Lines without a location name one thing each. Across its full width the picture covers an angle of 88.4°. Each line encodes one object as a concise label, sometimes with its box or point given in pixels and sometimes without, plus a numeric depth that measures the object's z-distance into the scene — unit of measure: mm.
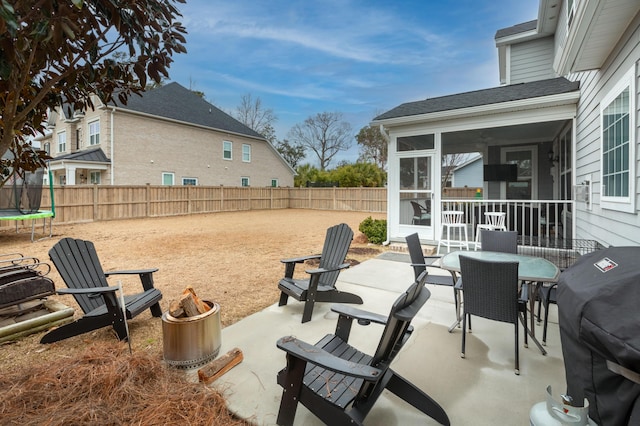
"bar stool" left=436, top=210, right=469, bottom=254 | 6546
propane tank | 1350
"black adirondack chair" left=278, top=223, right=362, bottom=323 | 3505
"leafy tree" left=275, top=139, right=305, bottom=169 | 36344
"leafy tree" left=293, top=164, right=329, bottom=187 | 25588
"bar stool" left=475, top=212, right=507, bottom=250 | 6414
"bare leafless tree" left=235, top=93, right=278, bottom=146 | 32688
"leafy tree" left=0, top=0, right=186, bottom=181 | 1271
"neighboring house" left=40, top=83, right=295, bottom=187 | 16609
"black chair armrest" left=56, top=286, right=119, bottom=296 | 2855
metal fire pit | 2559
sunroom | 6066
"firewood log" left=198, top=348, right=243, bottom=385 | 2342
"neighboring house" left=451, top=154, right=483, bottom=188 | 26516
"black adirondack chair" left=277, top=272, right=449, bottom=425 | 1714
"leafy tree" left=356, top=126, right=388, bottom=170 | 30750
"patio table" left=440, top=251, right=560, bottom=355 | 2773
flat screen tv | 9695
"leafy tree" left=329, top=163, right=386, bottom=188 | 22266
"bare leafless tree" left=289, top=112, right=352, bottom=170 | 35125
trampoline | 8953
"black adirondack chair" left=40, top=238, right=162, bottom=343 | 2936
